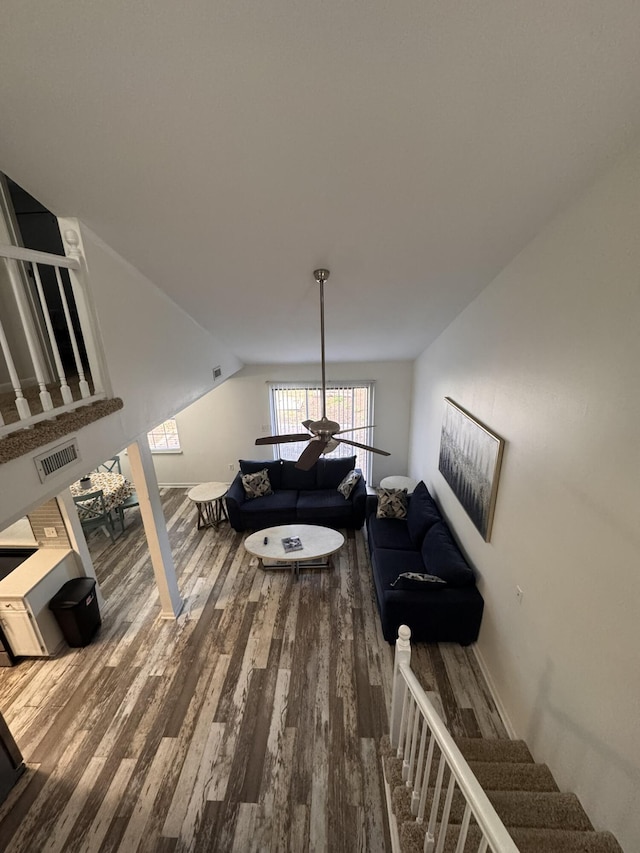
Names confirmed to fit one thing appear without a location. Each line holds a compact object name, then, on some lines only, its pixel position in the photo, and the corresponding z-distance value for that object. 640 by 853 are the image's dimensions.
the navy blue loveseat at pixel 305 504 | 5.30
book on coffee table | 4.31
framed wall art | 2.90
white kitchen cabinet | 3.12
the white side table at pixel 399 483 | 5.54
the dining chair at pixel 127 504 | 5.43
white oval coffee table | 4.19
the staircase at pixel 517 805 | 1.46
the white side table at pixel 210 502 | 5.47
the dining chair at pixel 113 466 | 6.05
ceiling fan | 2.63
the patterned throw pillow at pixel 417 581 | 3.23
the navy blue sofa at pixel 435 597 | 3.18
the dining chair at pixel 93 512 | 5.08
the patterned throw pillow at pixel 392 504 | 4.79
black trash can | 3.36
